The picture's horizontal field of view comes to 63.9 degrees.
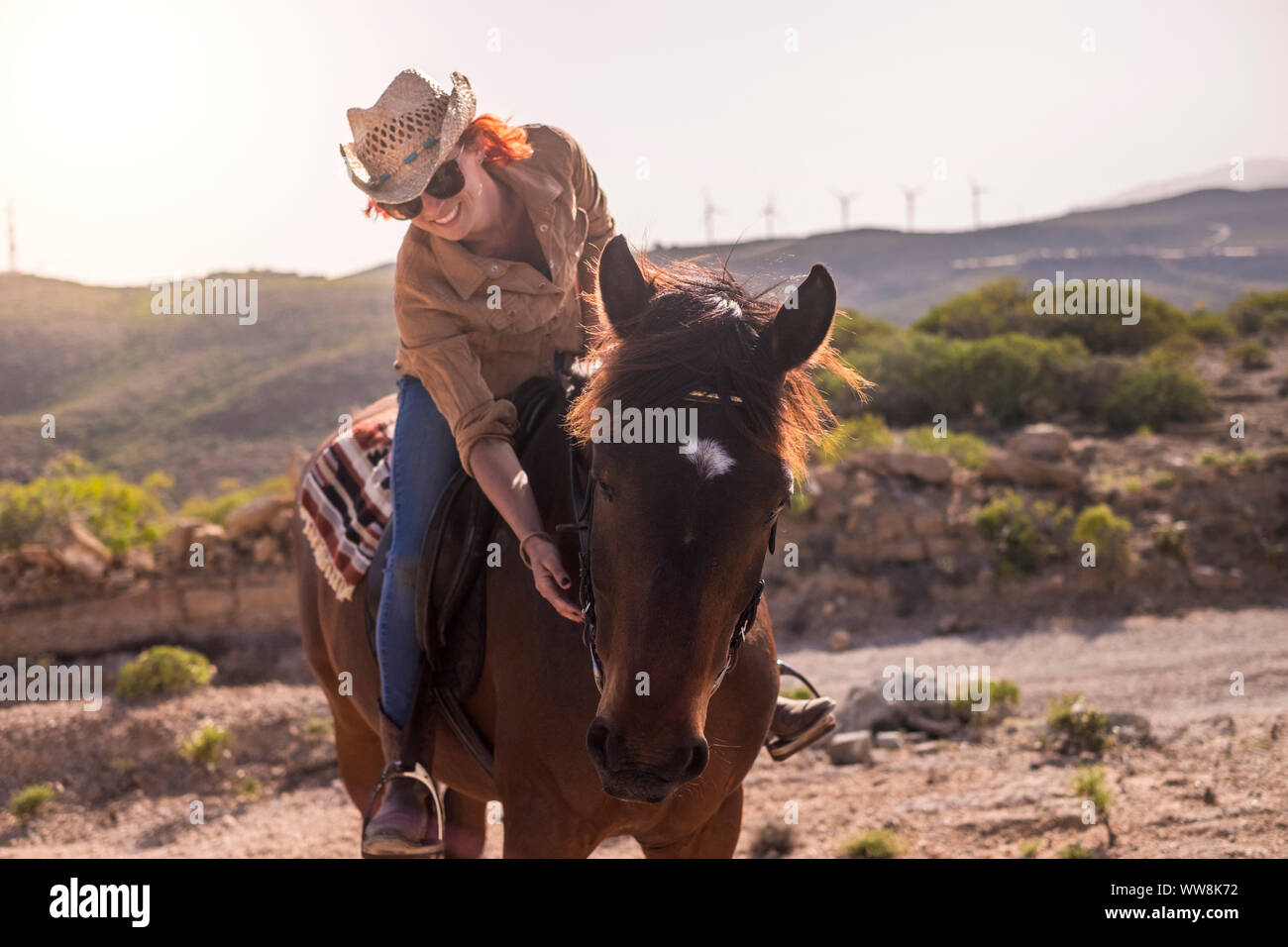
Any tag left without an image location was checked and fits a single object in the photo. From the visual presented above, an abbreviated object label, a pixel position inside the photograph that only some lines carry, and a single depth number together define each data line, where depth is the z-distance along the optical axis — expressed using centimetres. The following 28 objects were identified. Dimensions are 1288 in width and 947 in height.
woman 333
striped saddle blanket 449
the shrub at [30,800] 866
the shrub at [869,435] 1587
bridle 270
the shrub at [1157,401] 1769
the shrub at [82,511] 1348
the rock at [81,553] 1264
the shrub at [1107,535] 1283
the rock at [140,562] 1298
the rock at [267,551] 1306
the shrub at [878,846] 594
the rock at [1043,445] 1534
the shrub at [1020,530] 1339
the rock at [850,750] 810
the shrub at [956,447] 1543
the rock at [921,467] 1476
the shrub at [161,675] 1052
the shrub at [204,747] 941
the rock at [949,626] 1270
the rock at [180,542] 1314
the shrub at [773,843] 653
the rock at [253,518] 1330
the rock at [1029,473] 1469
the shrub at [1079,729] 760
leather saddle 358
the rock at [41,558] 1266
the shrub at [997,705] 873
